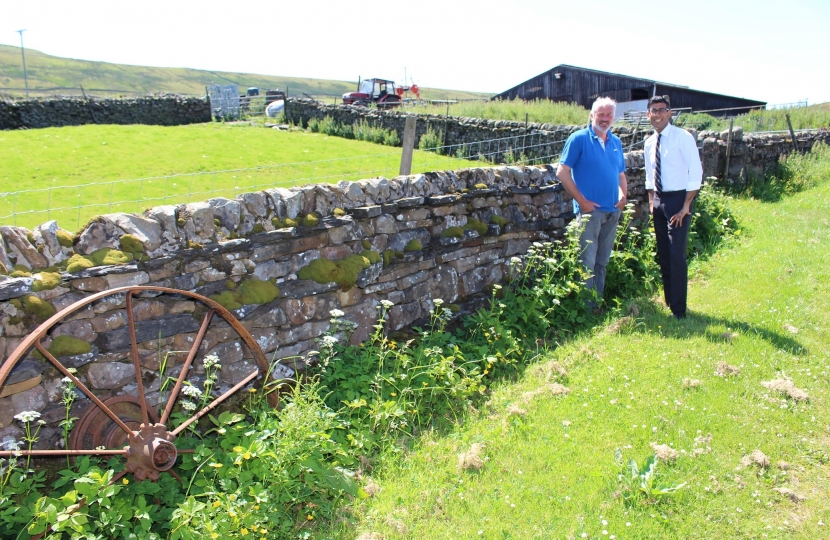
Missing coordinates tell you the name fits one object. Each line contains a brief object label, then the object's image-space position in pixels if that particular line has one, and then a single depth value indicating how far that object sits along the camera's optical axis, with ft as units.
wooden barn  107.14
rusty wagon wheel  10.96
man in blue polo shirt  20.29
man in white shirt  20.52
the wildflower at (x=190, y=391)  11.88
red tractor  114.73
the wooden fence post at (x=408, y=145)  22.22
